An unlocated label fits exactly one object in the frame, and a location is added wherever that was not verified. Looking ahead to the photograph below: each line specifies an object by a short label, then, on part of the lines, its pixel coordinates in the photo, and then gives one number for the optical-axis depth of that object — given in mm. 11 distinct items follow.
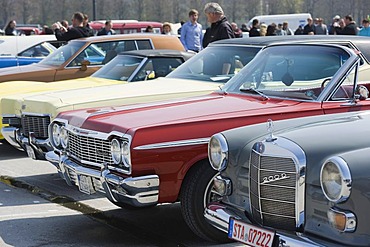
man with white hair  10867
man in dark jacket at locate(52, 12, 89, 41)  14180
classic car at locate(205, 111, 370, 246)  3848
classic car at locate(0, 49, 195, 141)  9492
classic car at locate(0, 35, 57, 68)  15000
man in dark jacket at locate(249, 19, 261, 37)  18359
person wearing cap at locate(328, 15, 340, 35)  20231
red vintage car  5438
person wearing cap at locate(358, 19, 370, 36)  18098
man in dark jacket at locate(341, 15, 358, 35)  17958
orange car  11328
